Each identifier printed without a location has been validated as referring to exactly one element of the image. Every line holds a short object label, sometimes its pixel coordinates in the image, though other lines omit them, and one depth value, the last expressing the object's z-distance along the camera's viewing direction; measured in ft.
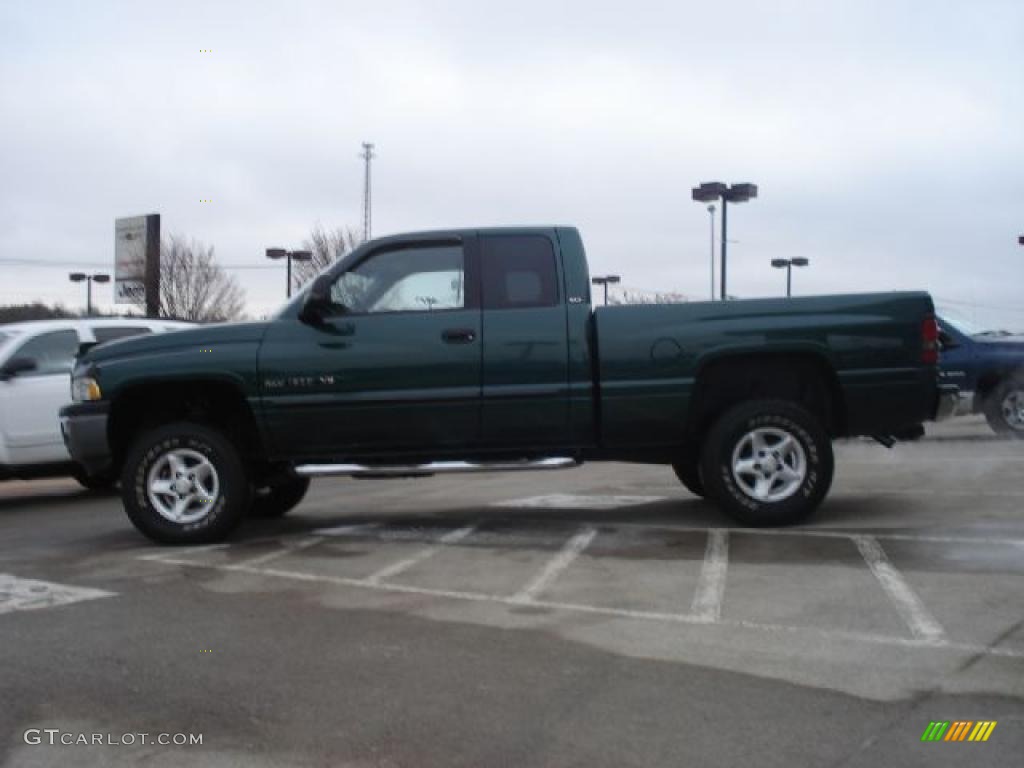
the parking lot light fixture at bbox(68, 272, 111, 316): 195.72
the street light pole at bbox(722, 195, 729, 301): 76.33
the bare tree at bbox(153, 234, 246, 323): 131.44
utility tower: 148.44
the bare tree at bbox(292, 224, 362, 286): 134.82
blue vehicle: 43.55
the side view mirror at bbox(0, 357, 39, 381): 33.04
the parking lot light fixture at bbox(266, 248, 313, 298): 109.50
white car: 32.86
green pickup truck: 22.49
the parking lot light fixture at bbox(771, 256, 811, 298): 115.65
